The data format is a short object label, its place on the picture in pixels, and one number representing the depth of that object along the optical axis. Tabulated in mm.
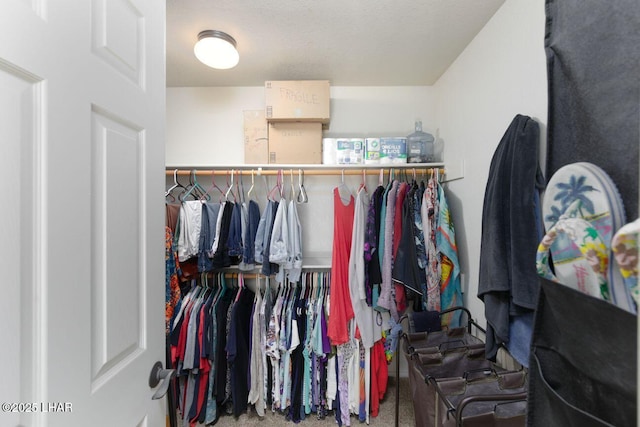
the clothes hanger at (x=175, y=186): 1762
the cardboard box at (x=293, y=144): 1844
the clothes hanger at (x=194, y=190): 1825
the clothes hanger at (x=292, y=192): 1826
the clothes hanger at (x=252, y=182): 1842
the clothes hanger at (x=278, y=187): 1777
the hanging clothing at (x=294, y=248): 1649
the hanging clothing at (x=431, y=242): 1481
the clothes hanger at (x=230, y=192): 1830
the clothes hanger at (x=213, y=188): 1883
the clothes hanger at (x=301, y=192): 1837
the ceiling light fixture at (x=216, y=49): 1400
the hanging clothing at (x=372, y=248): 1572
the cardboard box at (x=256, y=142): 1879
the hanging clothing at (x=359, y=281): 1615
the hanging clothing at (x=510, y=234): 918
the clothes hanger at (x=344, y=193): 1749
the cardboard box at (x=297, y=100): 1764
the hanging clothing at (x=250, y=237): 1649
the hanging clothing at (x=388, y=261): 1540
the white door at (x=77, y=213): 407
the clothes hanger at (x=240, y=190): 1961
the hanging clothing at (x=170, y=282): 1428
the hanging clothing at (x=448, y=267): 1467
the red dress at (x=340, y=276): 1600
